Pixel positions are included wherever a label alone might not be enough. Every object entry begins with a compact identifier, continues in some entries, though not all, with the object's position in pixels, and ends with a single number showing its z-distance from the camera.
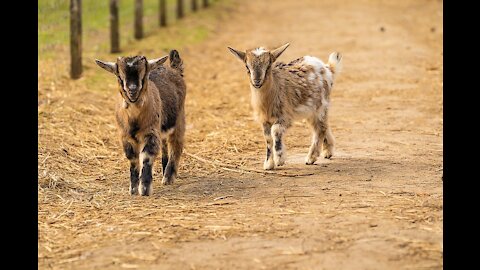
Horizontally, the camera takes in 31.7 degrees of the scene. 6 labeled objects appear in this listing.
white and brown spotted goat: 10.05
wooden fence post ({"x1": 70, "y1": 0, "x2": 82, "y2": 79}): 15.86
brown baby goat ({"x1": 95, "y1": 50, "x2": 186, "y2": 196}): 8.72
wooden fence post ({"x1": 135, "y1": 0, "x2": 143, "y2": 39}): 21.20
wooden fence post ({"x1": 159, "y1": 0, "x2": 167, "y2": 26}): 23.83
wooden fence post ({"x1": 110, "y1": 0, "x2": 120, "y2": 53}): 18.77
